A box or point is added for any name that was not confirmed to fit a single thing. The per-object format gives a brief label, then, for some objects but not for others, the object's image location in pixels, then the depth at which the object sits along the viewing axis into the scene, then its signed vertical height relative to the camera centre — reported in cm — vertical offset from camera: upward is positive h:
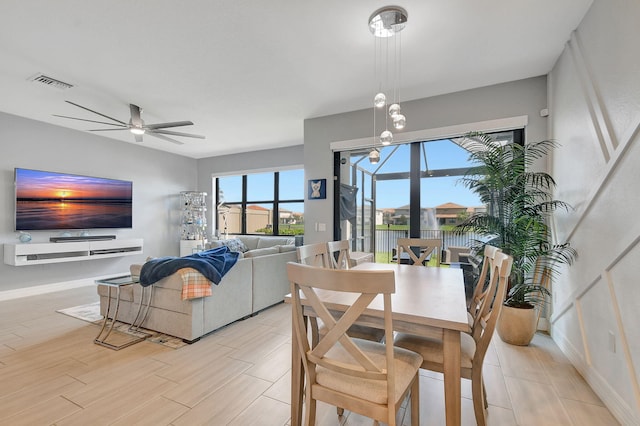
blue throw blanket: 277 -48
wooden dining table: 127 -45
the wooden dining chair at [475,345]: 143 -71
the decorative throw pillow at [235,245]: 512 -48
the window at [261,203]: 646 +36
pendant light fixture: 211 +155
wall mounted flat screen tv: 440 +29
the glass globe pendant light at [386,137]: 241 +69
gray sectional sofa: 279 -89
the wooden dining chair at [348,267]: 181 -52
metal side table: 273 -102
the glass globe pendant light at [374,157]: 292 +64
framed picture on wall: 435 +46
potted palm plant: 269 -6
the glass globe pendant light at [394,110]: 221 +85
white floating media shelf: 416 -54
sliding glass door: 370 +33
